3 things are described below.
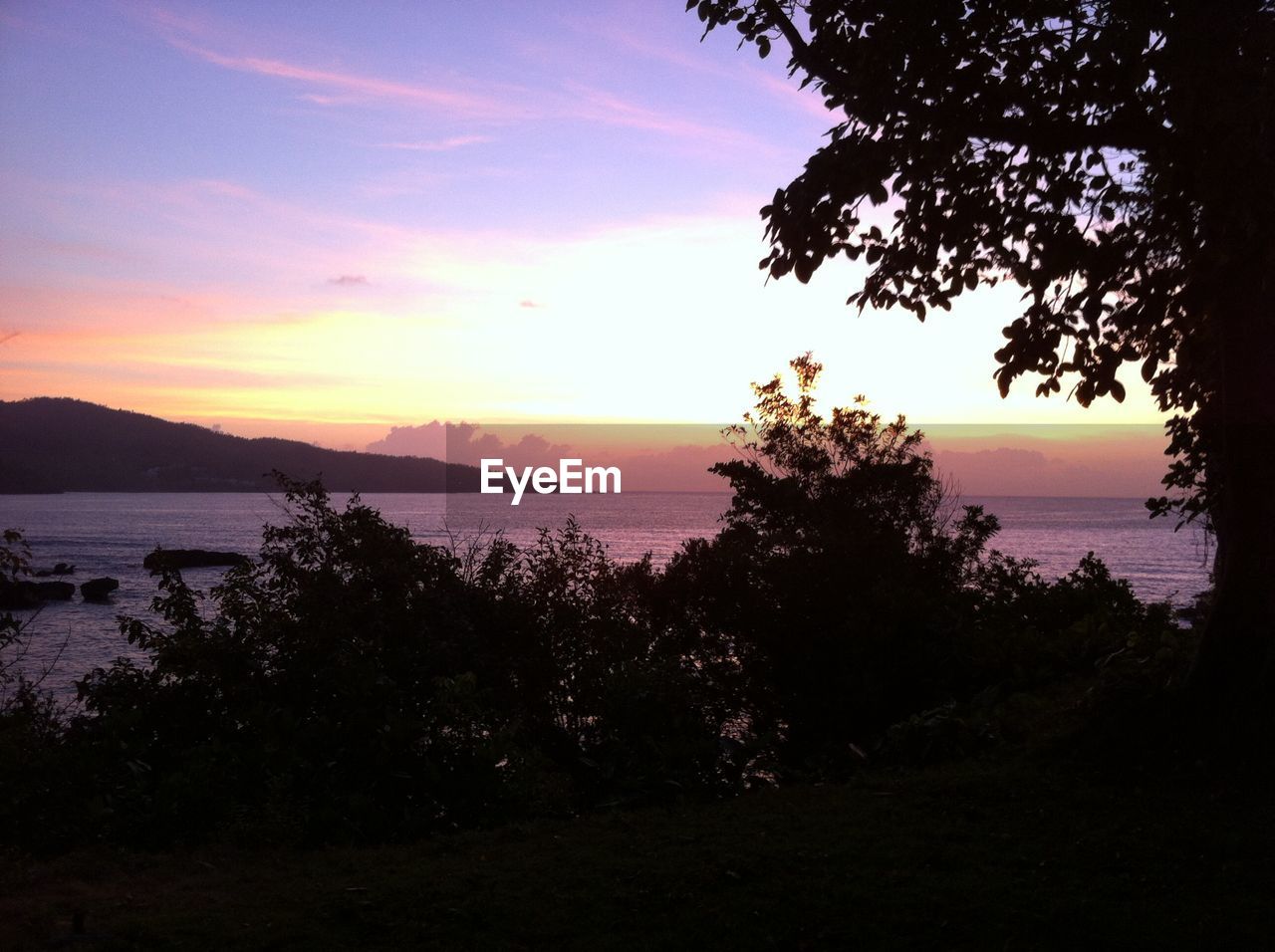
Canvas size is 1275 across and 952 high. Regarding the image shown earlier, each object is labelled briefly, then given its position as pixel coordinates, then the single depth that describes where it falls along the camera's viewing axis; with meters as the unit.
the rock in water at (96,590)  58.19
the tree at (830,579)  14.59
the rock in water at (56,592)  56.06
